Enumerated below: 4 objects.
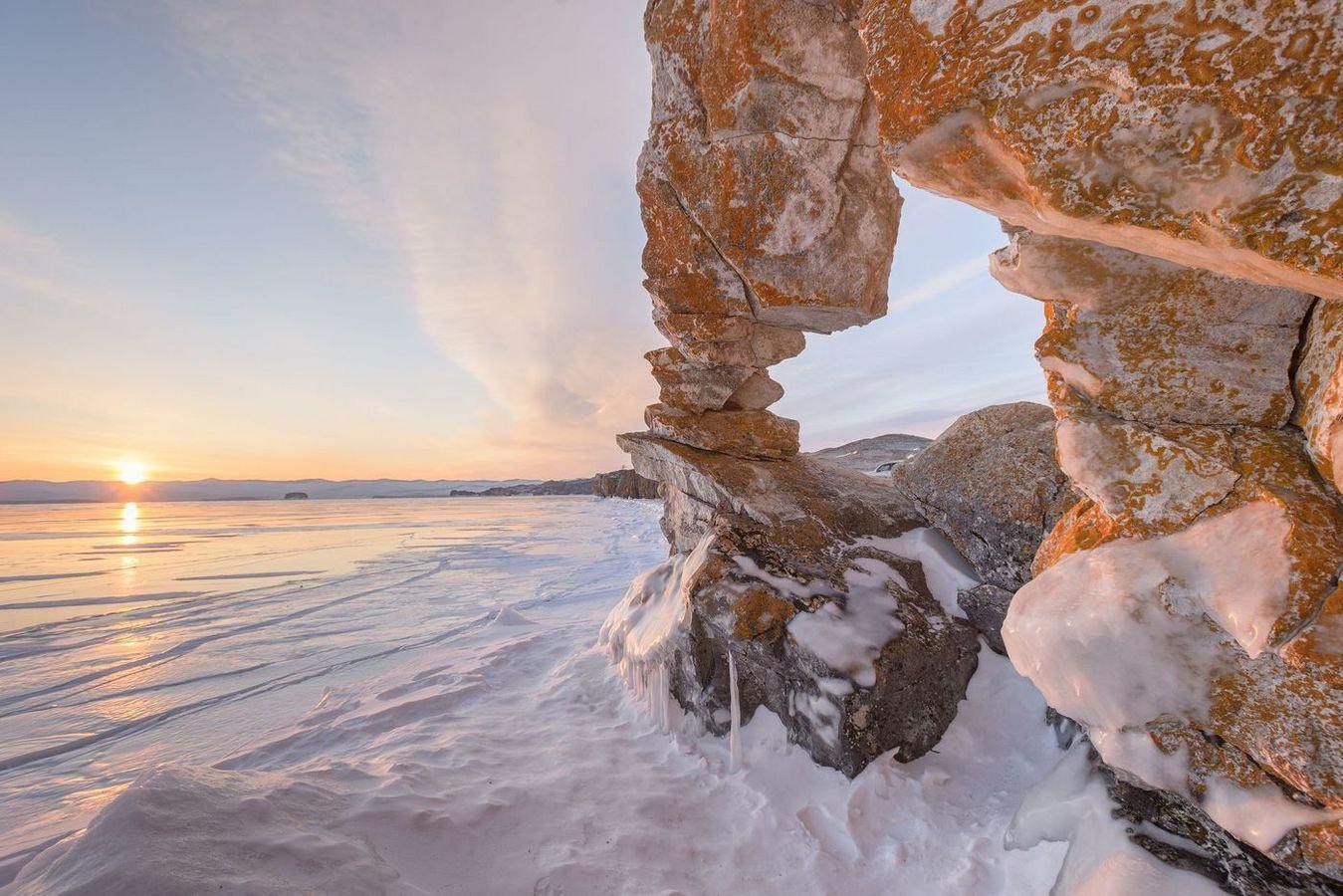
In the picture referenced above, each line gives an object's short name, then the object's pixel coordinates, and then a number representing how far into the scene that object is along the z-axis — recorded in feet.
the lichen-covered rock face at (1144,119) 5.70
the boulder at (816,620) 15.16
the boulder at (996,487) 17.98
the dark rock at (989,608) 17.54
